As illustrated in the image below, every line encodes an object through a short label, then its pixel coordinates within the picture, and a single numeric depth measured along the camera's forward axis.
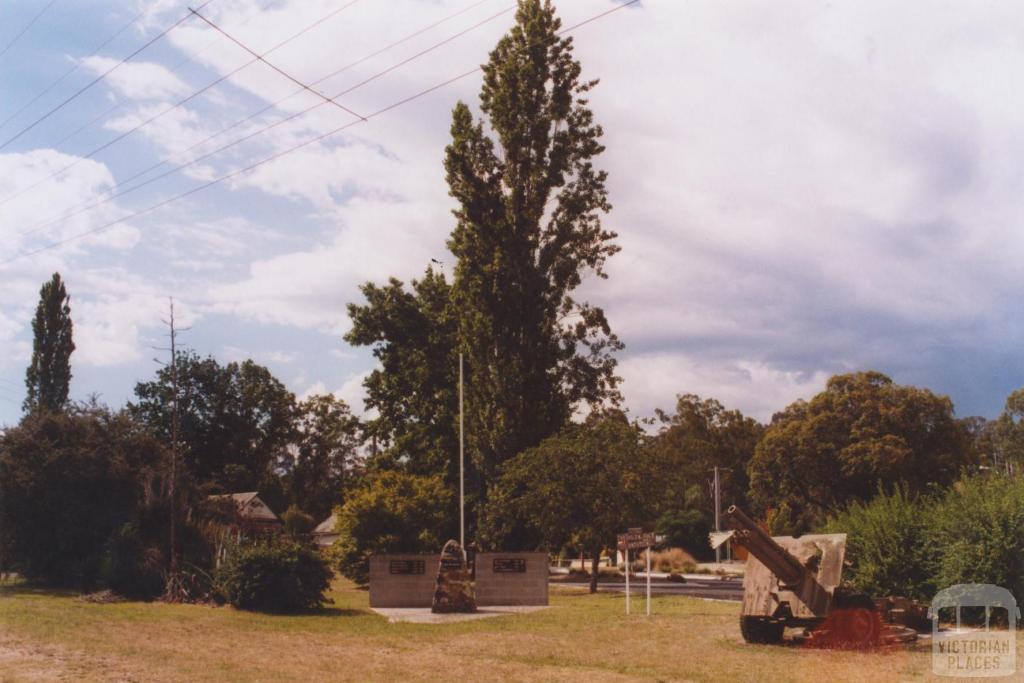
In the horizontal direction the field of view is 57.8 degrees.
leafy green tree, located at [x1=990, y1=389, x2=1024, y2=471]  74.52
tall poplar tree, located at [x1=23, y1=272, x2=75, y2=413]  53.31
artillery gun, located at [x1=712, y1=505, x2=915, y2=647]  15.82
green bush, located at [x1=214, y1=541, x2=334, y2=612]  24.52
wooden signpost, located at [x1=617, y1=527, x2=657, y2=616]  22.22
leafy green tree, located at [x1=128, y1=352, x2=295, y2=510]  67.31
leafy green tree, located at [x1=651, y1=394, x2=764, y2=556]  67.12
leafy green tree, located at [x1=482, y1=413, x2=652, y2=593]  31.44
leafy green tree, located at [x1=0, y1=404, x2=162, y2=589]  31.24
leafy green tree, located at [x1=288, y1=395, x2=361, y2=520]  76.38
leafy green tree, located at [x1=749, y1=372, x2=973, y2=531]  49.00
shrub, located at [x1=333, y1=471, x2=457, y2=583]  32.88
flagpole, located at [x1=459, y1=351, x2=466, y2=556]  31.08
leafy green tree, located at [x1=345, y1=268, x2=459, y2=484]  42.38
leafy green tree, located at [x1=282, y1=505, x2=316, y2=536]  63.25
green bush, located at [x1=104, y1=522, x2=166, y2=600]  28.56
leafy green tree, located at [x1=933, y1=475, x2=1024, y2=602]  20.83
